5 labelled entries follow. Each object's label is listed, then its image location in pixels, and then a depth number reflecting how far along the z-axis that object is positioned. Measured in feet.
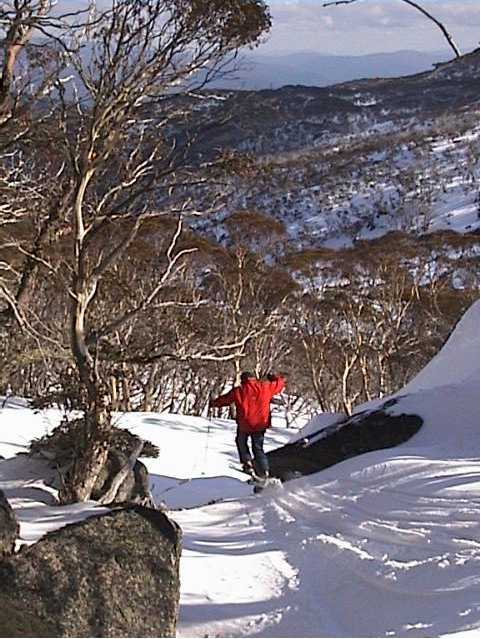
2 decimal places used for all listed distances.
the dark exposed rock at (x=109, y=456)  29.22
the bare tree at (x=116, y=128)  27.07
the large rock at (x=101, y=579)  15.24
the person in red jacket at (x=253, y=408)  30.86
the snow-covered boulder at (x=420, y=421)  35.73
